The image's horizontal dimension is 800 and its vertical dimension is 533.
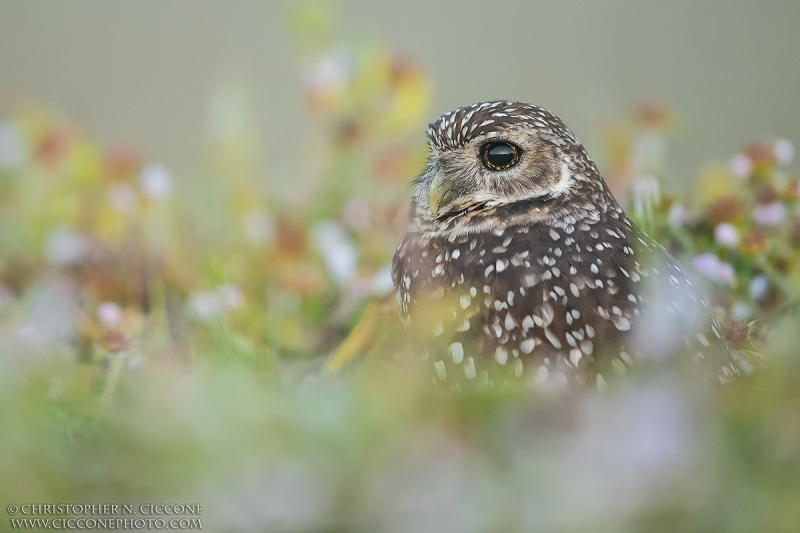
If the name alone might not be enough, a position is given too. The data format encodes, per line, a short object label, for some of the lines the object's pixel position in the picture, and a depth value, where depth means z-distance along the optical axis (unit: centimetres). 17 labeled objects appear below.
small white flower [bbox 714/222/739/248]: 381
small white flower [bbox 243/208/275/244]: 498
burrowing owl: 264
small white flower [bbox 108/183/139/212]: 487
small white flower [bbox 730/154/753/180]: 420
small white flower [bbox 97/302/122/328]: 377
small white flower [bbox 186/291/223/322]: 368
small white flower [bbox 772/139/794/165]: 416
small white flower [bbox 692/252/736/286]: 366
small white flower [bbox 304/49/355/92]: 545
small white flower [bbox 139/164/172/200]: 475
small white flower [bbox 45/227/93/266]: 467
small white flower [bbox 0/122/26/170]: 516
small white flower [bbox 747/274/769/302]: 367
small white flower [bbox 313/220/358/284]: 469
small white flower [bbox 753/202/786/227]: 396
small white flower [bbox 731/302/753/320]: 330
